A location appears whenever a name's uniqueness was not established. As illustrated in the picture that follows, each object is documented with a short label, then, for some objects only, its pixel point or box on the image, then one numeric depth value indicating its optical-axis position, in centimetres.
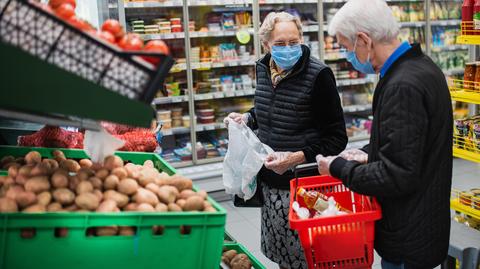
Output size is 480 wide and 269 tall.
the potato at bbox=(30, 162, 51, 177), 159
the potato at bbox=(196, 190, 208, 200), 162
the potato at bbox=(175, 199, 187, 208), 158
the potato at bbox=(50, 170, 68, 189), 154
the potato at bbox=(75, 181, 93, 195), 152
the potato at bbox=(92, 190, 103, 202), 152
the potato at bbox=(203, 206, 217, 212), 156
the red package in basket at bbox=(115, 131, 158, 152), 237
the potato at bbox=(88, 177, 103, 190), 157
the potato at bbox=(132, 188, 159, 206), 154
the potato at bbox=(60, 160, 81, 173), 173
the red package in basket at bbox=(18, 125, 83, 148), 221
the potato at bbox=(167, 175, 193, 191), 169
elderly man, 185
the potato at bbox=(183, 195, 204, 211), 156
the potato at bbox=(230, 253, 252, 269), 231
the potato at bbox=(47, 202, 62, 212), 145
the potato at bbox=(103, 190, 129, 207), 152
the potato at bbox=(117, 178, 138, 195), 157
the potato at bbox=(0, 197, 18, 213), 139
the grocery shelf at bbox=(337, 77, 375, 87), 647
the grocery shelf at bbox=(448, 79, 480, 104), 331
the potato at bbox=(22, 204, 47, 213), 143
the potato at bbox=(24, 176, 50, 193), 152
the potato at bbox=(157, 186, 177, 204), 159
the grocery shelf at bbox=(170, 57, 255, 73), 560
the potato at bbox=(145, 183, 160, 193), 161
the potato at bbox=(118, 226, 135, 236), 146
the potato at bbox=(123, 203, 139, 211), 151
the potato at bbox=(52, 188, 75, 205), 149
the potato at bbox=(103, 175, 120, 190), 158
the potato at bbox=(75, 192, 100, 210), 147
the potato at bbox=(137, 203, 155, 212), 149
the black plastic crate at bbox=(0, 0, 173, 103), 127
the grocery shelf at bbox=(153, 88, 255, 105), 559
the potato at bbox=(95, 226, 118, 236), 144
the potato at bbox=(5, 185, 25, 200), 146
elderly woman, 264
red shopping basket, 193
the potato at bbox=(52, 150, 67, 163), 185
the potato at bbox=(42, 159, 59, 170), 173
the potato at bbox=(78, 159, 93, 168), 182
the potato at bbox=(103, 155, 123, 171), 167
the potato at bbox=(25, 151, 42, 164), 179
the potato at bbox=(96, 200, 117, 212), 147
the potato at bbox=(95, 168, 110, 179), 162
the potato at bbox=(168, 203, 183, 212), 154
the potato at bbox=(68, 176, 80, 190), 155
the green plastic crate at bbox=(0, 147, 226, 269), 140
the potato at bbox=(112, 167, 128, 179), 163
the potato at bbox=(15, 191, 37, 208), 145
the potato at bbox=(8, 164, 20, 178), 165
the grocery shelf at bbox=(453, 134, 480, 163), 332
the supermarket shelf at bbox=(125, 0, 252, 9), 530
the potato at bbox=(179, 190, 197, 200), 162
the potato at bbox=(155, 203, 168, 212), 152
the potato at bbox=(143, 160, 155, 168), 200
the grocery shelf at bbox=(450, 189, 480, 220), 336
